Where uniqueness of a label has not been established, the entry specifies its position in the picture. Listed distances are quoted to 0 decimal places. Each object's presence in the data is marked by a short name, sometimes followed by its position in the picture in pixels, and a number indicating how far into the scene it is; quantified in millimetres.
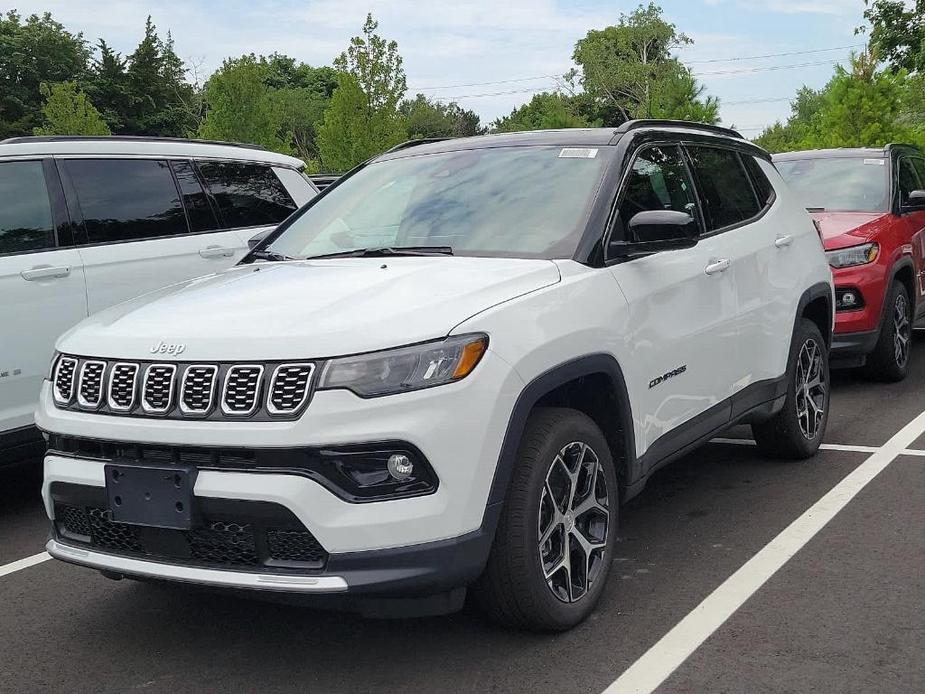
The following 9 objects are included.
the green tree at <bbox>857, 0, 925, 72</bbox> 24759
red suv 8094
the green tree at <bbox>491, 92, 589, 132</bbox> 89562
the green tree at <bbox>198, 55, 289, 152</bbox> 30094
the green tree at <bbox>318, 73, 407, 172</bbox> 28484
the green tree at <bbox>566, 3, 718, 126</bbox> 87750
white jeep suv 3168
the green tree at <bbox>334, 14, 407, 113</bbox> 29656
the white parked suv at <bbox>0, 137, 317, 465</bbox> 5535
